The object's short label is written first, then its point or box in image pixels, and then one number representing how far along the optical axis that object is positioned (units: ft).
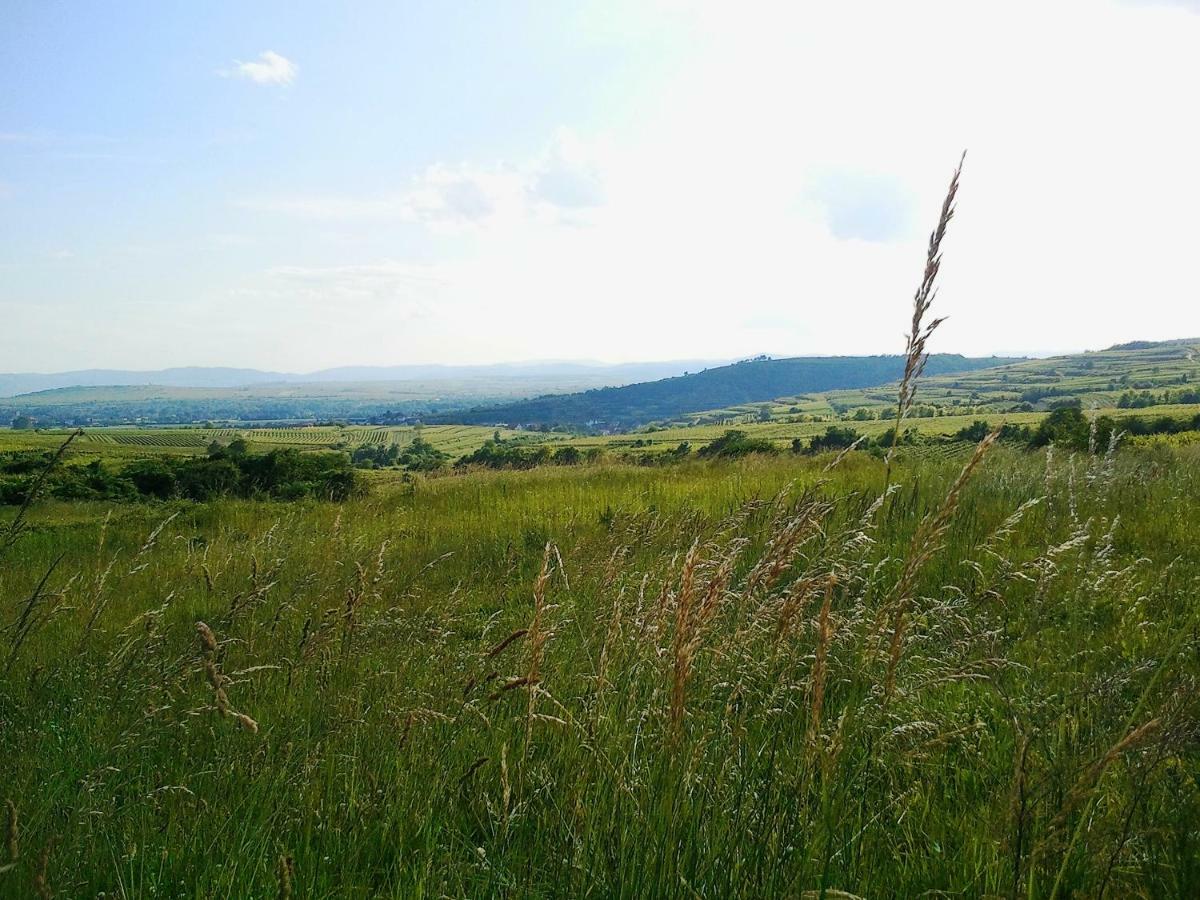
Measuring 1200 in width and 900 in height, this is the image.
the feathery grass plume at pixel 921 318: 7.77
